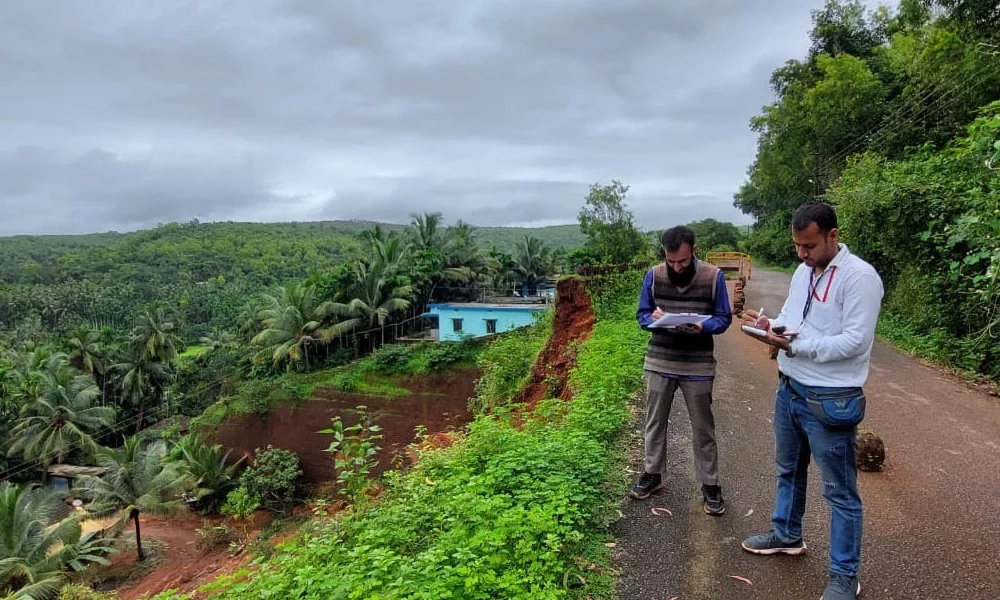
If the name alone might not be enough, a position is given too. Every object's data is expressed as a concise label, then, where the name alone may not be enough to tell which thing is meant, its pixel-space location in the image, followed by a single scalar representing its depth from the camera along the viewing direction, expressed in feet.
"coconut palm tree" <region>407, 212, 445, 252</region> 113.50
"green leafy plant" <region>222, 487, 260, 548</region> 59.31
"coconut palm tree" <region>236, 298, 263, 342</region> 116.34
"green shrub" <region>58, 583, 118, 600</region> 40.24
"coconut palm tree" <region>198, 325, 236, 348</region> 154.63
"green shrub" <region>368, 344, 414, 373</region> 76.36
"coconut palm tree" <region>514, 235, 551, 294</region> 124.06
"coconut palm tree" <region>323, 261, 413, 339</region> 85.25
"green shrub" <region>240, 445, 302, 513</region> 61.11
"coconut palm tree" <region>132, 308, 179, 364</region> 101.24
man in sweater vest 11.54
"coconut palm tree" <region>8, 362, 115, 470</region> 80.43
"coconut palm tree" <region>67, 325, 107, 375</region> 99.66
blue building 91.20
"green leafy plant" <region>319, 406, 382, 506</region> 17.74
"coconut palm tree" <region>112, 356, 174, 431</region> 102.27
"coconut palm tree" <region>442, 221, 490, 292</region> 106.73
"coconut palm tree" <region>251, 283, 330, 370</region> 84.33
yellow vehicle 73.05
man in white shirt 8.00
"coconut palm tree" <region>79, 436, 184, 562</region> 57.52
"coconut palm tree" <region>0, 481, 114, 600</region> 45.68
